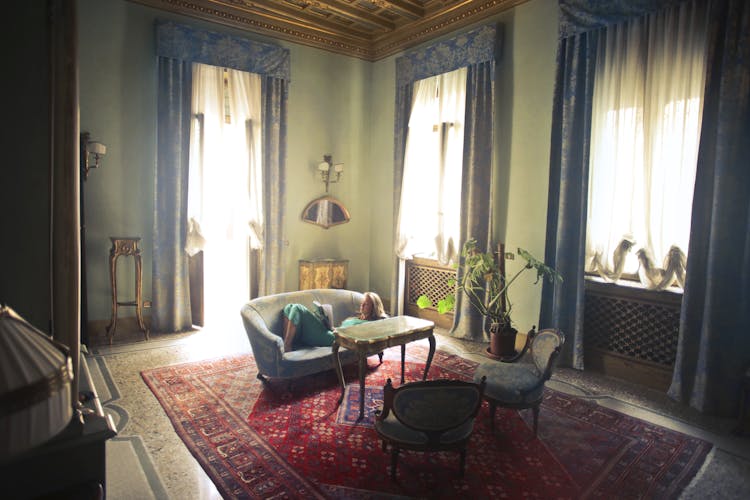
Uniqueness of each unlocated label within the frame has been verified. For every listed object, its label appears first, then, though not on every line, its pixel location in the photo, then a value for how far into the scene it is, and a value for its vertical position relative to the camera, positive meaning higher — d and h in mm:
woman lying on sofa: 4547 -1141
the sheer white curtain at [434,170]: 6457 +697
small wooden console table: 5672 -785
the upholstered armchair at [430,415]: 2654 -1178
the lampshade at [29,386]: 795 -334
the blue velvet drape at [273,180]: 6895 +475
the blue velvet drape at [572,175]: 4969 +522
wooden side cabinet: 7332 -961
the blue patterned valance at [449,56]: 5906 +2259
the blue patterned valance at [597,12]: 4441 +2145
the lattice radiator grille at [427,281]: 6892 -990
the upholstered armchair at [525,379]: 3518 -1245
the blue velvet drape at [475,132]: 5953 +1149
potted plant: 5367 -889
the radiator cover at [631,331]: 4500 -1091
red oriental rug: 2912 -1681
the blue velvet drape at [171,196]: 6066 +159
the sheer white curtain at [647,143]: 4297 +823
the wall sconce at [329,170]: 7484 +721
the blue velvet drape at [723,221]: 3889 +68
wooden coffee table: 3943 -1081
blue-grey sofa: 4207 -1245
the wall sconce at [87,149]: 5184 +626
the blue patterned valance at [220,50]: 5984 +2208
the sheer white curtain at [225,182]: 6352 +392
